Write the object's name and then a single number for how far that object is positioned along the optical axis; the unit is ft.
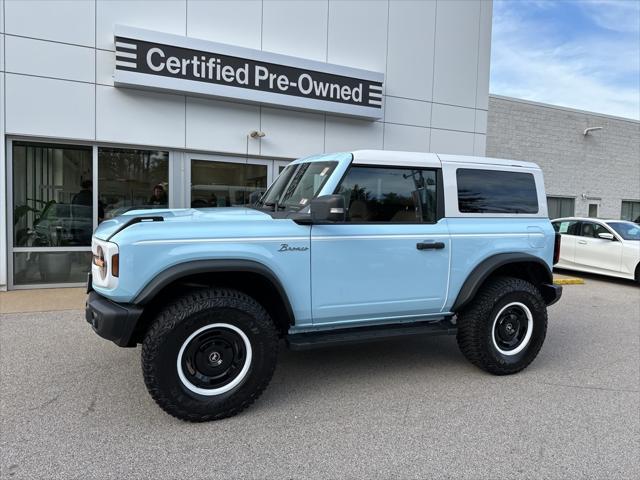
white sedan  34.42
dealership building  25.58
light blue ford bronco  11.01
